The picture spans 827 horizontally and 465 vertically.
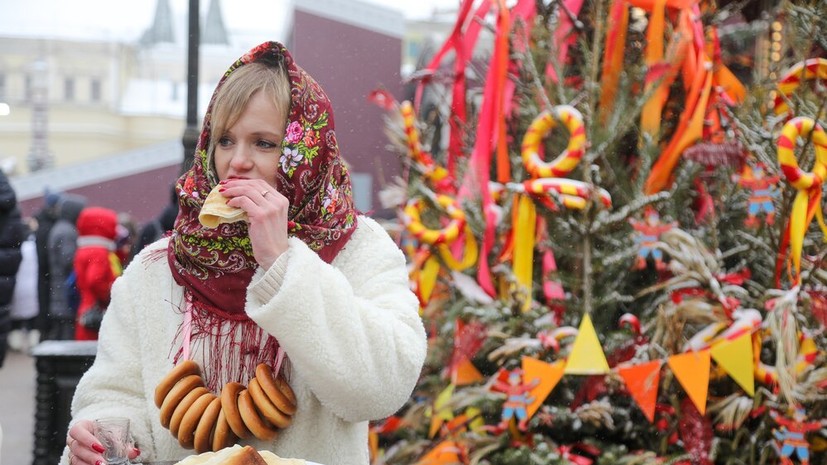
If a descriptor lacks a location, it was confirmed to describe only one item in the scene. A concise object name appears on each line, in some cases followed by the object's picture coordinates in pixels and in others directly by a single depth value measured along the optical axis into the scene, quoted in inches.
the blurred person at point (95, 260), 306.5
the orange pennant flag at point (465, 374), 182.7
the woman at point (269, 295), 79.9
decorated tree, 161.3
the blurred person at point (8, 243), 235.1
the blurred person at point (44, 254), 377.1
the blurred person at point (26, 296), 410.0
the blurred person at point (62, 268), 374.6
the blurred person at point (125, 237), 390.9
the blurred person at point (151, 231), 286.3
